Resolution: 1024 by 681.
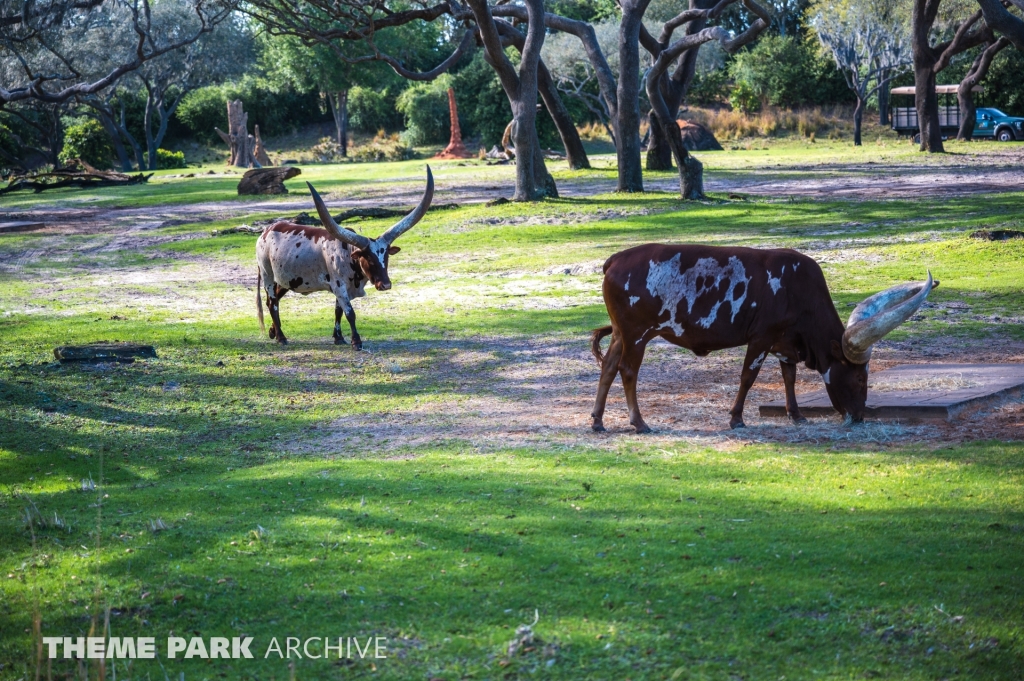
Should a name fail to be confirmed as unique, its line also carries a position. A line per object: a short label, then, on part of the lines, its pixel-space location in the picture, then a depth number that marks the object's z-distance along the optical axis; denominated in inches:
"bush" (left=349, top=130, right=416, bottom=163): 2381.9
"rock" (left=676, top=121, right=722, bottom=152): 2151.8
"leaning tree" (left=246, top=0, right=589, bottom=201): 1048.0
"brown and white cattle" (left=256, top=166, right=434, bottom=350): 553.3
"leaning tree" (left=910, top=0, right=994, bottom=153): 1577.9
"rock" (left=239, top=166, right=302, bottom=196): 1457.9
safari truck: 2030.0
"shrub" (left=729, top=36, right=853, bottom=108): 2674.7
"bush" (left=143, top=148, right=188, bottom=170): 2479.1
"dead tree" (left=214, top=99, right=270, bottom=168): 2204.8
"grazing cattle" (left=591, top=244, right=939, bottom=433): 373.4
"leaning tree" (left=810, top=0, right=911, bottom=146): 2242.9
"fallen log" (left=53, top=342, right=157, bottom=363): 533.3
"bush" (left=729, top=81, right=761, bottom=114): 2733.8
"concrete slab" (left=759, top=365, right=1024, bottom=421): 378.0
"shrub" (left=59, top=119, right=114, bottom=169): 2191.2
